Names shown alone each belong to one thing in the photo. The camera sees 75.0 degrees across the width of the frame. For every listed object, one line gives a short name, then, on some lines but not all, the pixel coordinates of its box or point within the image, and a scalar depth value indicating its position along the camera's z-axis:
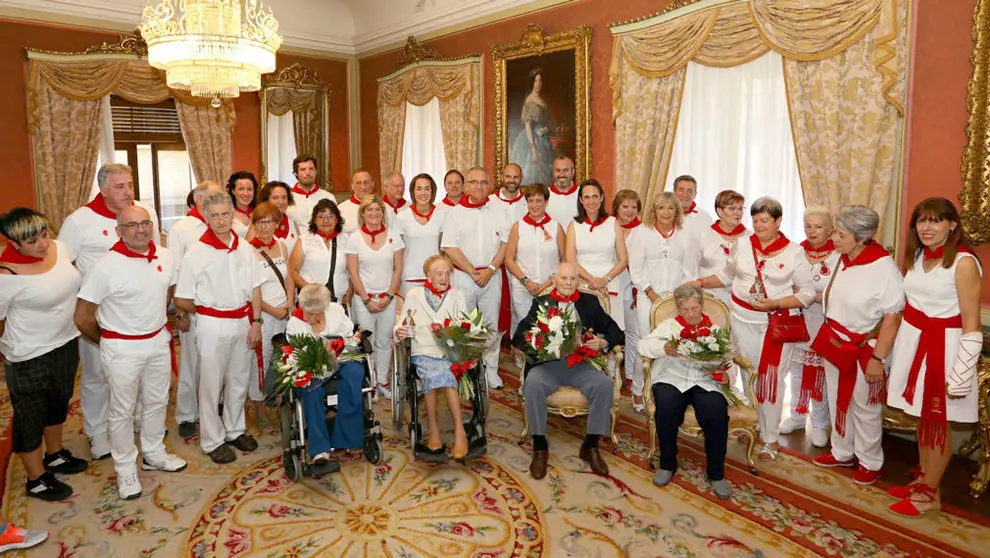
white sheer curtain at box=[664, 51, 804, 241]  5.75
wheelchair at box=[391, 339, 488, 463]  4.38
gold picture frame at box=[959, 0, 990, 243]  4.40
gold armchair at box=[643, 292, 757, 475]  4.23
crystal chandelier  5.54
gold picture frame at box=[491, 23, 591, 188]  7.27
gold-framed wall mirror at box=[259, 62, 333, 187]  9.77
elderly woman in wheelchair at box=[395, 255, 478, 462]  4.42
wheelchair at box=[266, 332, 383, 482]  4.16
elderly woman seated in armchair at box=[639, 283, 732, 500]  4.05
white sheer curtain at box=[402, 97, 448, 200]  9.42
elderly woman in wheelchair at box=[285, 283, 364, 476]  4.21
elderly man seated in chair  4.41
